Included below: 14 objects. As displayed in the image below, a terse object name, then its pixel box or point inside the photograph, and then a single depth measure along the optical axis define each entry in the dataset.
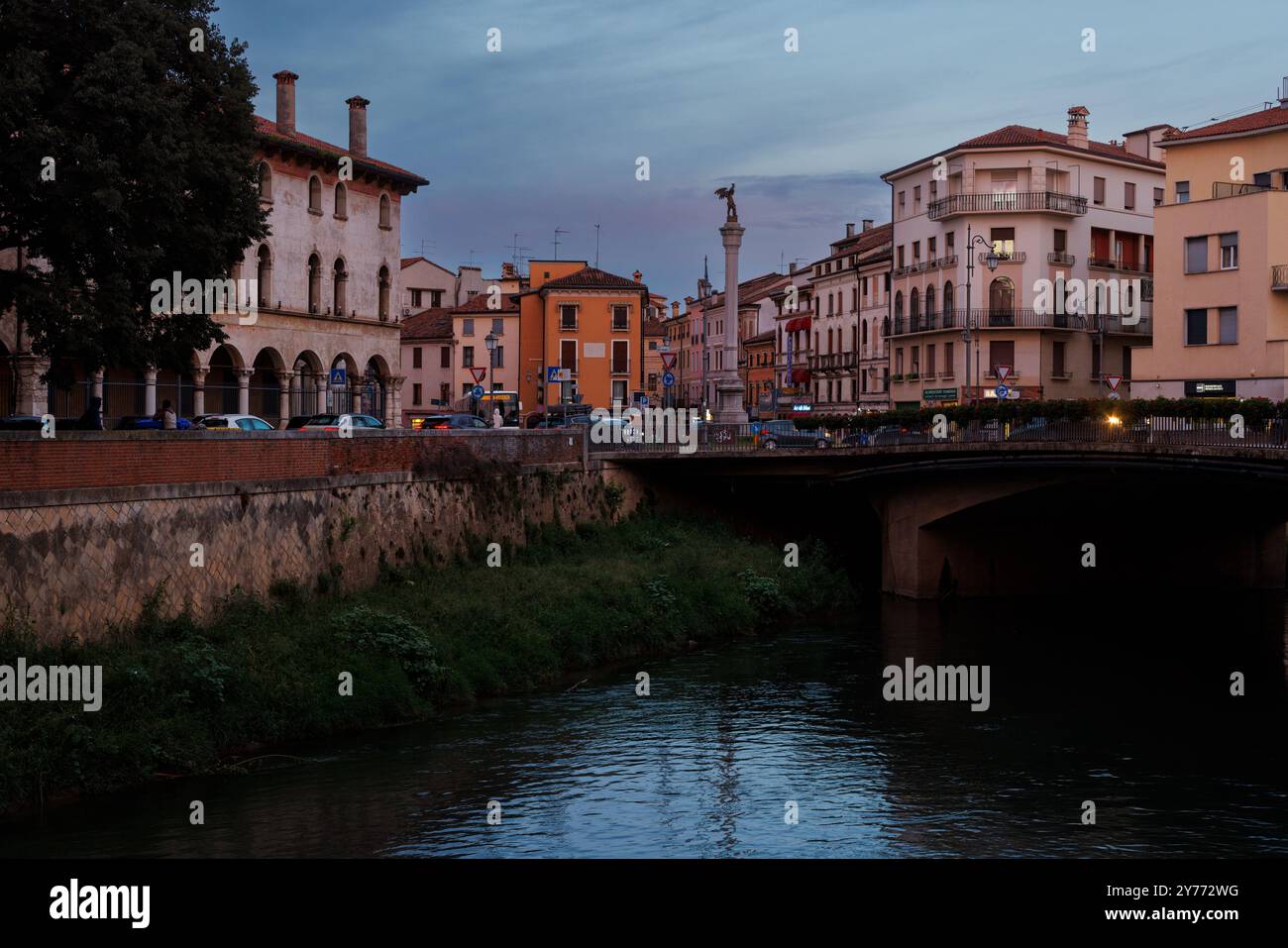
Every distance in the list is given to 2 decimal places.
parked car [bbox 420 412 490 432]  57.91
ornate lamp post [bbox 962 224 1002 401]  71.00
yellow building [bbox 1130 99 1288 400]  59.22
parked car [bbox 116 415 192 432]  43.19
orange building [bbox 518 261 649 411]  100.31
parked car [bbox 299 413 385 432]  46.59
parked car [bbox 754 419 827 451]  51.16
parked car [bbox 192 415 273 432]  43.18
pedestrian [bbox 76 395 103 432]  36.00
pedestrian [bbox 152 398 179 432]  38.03
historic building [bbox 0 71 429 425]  59.12
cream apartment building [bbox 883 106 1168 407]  78.00
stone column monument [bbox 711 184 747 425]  51.22
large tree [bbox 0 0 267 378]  30.94
